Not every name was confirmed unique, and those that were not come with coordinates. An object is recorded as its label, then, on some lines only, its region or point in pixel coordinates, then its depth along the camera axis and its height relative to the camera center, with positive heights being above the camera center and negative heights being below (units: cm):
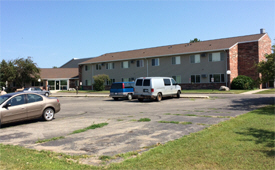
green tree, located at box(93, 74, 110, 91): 4644 +87
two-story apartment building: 3731 +393
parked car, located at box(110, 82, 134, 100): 2414 -46
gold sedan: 1035 -91
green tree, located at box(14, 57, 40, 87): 5319 +341
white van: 2092 -26
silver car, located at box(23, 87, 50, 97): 3554 -51
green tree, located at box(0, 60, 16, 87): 5122 +309
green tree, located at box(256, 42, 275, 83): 1519 +92
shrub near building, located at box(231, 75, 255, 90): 3496 +23
